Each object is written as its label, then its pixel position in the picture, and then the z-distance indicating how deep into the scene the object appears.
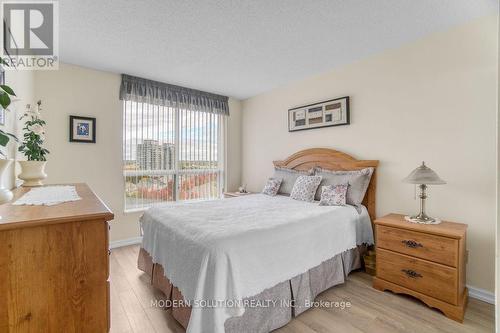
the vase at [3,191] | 0.96
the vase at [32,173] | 2.05
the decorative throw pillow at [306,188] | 3.07
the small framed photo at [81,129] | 3.19
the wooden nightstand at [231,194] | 4.20
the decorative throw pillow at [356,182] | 2.76
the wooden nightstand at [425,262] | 1.90
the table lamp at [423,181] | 2.14
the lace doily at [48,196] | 1.33
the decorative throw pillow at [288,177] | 3.48
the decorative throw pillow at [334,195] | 2.73
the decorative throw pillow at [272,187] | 3.55
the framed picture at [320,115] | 3.16
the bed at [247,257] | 1.48
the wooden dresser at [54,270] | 0.93
